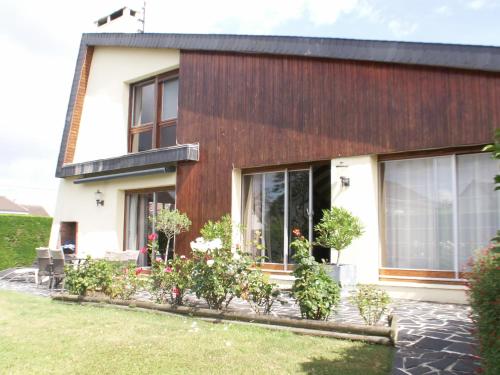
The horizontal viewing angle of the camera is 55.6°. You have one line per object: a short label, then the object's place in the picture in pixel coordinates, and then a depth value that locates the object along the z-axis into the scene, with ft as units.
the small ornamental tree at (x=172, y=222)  39.19
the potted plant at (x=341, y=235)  30.01
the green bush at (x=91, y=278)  28.56
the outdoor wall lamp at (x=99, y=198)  49.85
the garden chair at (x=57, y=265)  35.94
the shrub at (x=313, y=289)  20.59
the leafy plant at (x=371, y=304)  19.86
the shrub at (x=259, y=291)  22.59
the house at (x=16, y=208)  156.35
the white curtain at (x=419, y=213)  29.19
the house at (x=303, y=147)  28.40
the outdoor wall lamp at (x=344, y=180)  32.27
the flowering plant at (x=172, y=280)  24.85
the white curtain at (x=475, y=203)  27.61
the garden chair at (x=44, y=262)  37.42
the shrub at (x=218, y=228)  35.76
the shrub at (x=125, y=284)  27.91
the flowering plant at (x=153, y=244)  29.66
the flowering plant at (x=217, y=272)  23.16
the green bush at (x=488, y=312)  9.98
